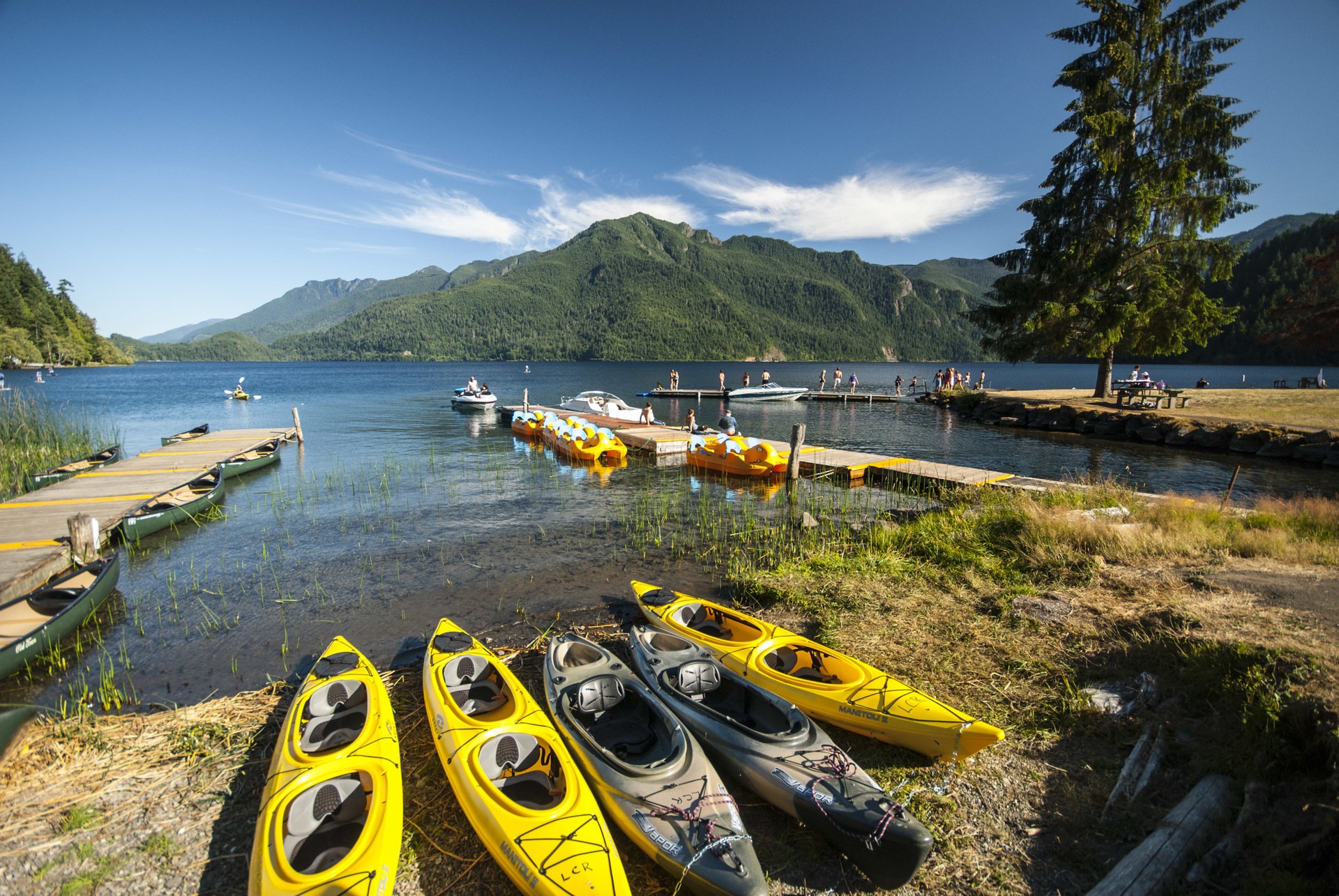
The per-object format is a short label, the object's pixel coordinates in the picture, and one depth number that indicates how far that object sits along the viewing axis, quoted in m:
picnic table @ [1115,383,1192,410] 28.77
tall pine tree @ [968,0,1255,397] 25.48
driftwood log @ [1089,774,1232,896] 3.28
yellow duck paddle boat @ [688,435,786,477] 18.67
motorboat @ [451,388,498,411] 43.12
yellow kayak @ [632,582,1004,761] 4.73
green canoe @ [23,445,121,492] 15.83
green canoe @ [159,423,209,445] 24.16
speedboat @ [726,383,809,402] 50.41
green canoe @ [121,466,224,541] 12.58
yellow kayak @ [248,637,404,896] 3.40
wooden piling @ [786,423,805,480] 18.16
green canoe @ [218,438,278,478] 19.12
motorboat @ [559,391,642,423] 32.08
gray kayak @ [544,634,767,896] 3.61
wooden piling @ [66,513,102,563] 9.64
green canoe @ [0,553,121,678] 7.02
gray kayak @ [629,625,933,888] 3.74
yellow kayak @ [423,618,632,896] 3.55
